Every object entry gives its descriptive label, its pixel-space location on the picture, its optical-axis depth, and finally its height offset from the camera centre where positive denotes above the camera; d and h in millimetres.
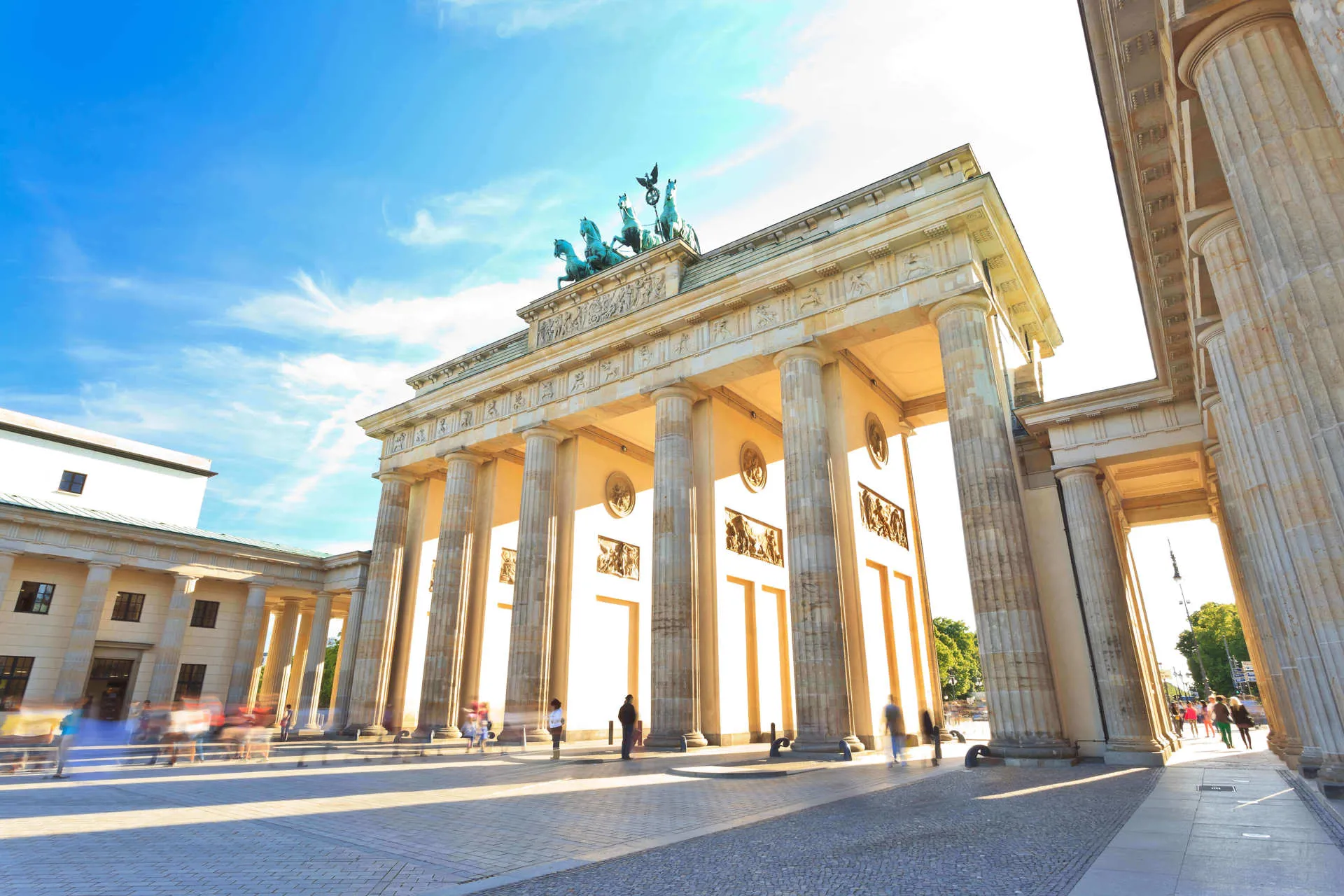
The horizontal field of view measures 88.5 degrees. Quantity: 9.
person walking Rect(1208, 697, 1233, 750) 20812 -960
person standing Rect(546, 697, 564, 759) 17359 -746
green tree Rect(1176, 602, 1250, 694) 60906 +4120
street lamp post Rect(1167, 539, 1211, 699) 52894 +1442
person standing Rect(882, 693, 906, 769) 15422 -770
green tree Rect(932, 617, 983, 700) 67562 +3020
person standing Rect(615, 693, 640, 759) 16266 -690
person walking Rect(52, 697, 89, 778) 13562 -710
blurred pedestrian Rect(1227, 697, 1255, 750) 20125 -928
